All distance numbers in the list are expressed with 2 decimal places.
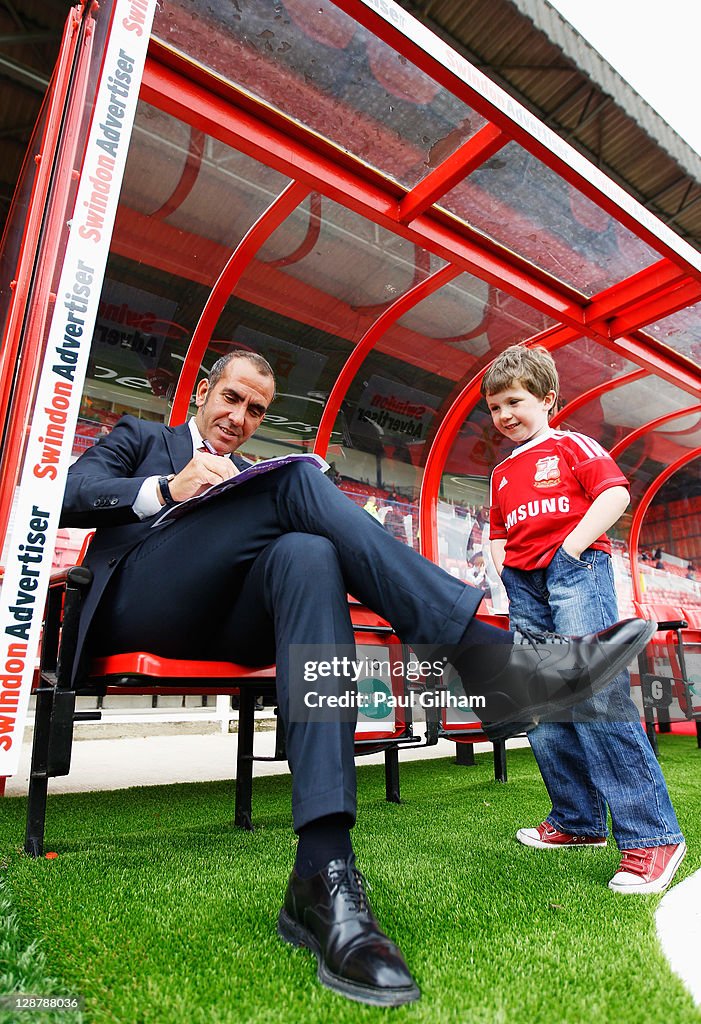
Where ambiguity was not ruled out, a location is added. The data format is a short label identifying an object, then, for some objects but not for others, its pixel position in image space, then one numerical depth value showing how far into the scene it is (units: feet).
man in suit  3.14
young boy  4.91
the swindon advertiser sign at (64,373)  4.32
